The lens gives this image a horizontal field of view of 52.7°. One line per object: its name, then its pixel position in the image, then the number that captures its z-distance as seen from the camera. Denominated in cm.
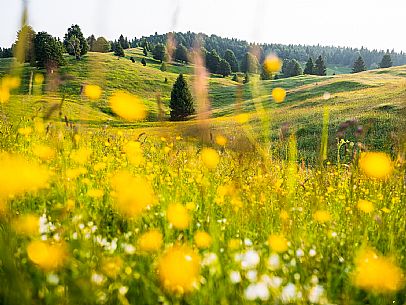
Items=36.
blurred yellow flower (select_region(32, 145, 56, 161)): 370
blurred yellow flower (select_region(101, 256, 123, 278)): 188
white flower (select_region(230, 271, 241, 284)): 185
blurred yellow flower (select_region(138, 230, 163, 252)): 212
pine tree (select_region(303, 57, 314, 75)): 10069
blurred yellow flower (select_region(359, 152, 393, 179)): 347
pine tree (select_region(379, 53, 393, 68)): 10469
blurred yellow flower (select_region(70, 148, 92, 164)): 367
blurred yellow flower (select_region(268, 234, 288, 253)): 217
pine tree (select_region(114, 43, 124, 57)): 9991
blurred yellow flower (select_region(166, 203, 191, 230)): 249
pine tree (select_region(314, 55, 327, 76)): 10069
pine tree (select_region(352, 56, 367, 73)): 10000
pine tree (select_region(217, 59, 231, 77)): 10675
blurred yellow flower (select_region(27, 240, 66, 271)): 188
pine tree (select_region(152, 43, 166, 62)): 11256
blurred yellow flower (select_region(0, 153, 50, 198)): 259
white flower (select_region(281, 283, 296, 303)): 178
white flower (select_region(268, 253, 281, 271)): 202
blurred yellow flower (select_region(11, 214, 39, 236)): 219
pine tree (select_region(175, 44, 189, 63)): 11450
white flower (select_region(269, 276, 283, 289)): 186
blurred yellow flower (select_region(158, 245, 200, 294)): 183
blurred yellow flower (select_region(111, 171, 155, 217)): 265
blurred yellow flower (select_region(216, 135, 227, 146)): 395
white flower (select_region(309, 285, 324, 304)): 181
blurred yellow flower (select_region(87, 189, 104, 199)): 263
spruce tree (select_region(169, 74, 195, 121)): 5556
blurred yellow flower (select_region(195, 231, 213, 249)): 219
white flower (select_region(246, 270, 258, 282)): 188
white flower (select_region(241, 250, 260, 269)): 199
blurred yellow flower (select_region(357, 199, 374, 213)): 261
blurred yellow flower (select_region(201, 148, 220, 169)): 363
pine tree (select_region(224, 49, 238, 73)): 11956
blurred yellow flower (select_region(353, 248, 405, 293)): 199
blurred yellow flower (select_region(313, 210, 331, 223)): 264
